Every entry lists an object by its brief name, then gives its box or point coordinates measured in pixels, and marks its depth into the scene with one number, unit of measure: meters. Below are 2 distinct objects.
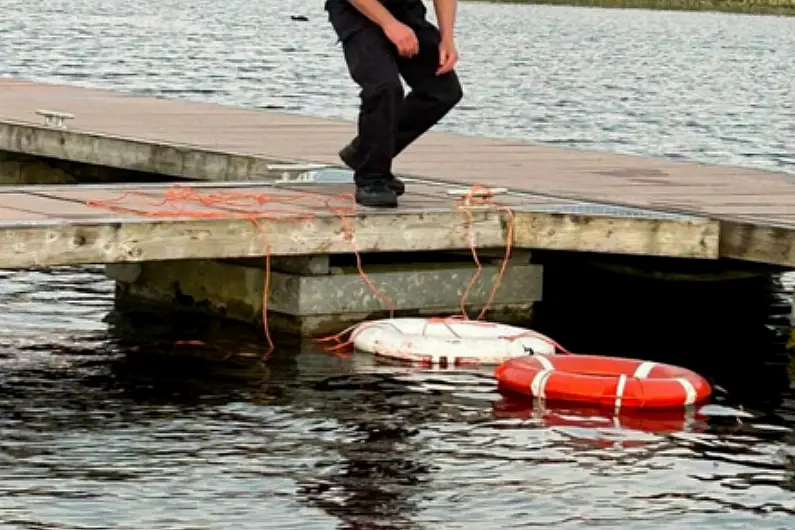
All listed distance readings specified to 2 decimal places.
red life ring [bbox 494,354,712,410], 11.48
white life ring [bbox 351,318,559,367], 12.48
